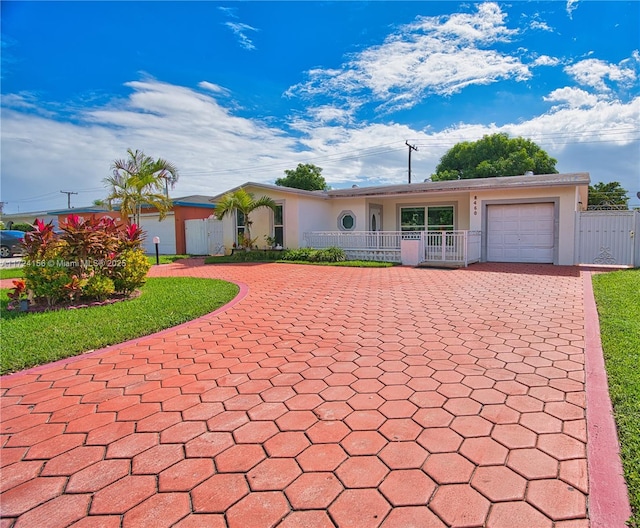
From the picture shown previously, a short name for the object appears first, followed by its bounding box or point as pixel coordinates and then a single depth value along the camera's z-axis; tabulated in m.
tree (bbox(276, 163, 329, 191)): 38.22
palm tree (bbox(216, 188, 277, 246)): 16.19
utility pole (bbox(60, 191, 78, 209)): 51.82
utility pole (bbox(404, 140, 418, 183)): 32.02
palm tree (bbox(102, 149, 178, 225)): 16.97
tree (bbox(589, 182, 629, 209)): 34.06
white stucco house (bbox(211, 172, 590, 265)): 13.16
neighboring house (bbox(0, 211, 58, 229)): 33.95
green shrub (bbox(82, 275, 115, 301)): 7.10
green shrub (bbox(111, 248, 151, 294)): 7.59
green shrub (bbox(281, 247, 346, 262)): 15.10
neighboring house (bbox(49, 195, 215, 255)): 21.56
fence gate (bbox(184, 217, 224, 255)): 19.94
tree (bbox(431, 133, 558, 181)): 29.88
